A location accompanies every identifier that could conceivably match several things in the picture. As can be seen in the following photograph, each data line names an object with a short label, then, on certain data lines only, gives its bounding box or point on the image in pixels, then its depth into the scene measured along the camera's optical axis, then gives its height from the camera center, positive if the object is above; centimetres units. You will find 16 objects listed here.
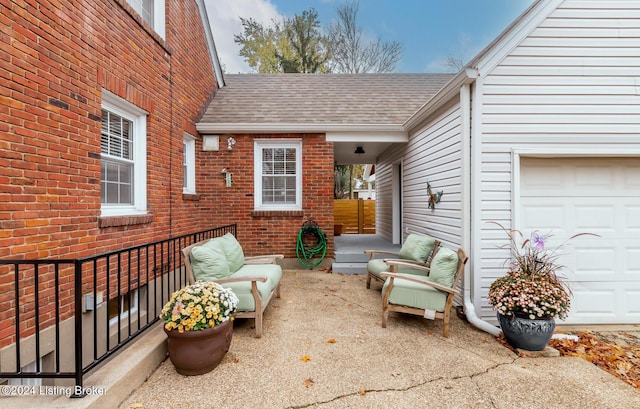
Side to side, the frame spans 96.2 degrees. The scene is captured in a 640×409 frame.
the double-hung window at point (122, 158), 368 +57
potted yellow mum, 252 -115
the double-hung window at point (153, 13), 449 +301
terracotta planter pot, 251 -133
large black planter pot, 303 -138
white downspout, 380 +37
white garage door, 386 -36
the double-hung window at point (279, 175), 640 +57
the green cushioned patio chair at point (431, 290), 342 -108
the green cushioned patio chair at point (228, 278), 329 -92
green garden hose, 627 -96
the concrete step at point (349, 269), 610 -145
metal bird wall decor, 474 +7
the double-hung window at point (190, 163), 597 +76
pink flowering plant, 306 -97
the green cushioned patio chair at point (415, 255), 451 -86
